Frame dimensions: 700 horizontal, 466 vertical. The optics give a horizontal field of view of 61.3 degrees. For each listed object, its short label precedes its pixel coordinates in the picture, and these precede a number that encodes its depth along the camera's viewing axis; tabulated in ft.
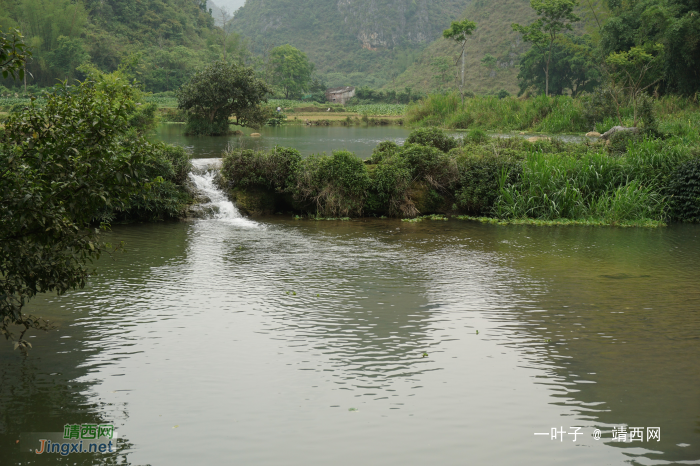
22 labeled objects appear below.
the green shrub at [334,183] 52.49
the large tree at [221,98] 94.12
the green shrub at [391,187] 53.16
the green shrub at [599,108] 95.81
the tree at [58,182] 17.63
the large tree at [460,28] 163.63
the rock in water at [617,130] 63.98
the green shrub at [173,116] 140.45
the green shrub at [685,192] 50.57
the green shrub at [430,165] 54.24
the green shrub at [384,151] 56.34
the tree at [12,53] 16.67
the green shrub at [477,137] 63.05
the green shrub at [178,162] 52.90
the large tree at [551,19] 168.45
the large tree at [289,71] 286.25
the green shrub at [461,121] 123.24
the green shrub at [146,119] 84.07
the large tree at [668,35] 104.37
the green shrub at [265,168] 53.88
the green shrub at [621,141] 59.93
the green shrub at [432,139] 60.08
